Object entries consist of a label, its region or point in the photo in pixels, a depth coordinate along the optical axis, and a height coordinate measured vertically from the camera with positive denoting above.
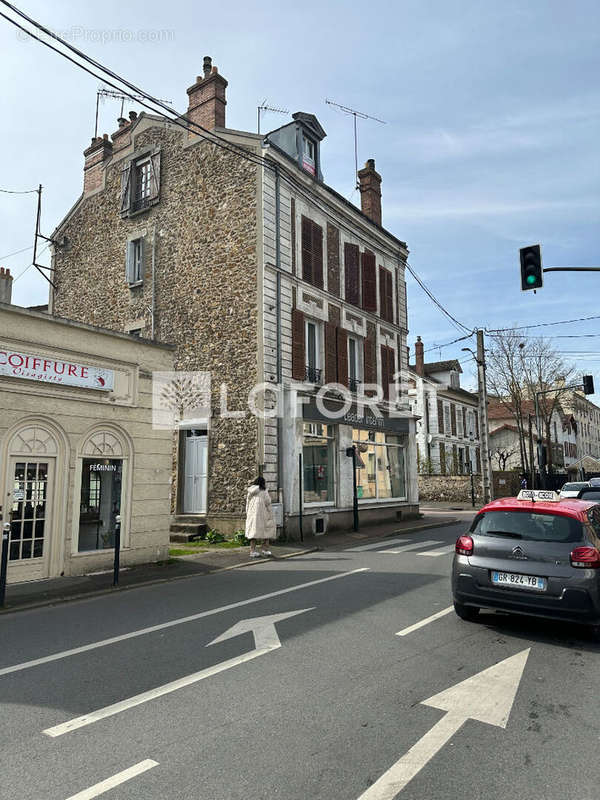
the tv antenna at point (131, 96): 9.57 +6.64
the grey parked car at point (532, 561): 5.82 -0.88
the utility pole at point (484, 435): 23.14 +1.76
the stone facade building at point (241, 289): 16.72 +6.36
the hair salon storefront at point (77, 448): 9.56 +0.61
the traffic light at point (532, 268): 12.39 +4.56
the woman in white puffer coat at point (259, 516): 12.84 -0.82
